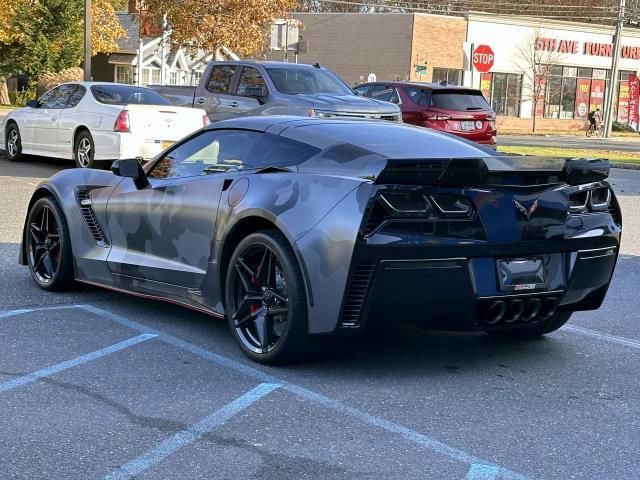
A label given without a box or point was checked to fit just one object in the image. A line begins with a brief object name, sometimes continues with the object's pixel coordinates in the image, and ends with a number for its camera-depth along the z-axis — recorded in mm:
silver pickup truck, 15344
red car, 19047
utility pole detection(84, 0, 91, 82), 23453
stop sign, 50094
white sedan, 15266
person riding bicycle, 47281
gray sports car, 5004
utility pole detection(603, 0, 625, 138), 43062
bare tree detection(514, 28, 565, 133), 54250
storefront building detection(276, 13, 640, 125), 51875
